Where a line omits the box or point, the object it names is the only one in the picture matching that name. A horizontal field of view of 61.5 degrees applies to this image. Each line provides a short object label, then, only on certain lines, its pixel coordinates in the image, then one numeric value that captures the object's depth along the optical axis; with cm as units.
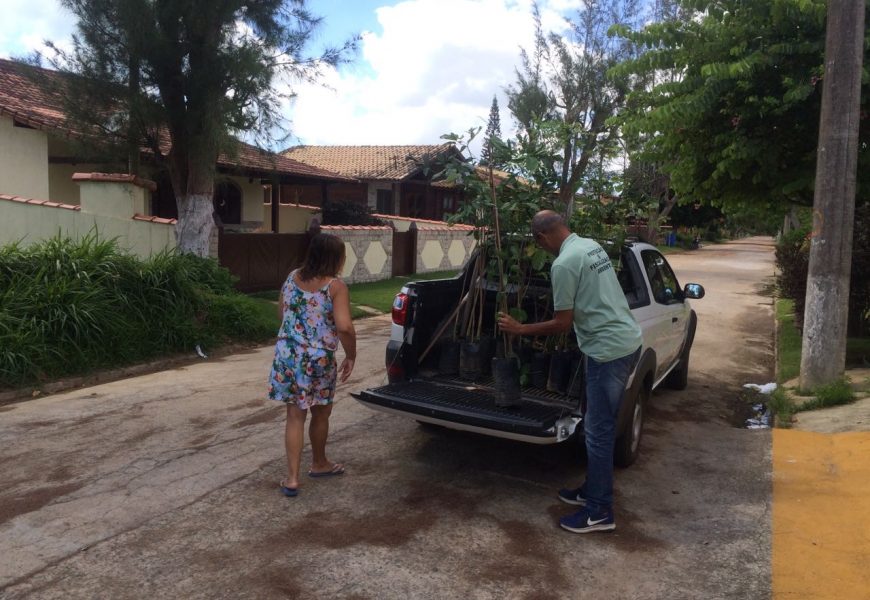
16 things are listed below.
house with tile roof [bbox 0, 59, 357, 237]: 1189
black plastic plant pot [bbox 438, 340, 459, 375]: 534
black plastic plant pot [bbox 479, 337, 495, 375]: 522
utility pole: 640
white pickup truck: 439
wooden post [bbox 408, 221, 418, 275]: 1928
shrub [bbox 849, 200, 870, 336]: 841
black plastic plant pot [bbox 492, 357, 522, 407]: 462
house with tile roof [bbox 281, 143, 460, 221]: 2889
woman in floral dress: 438
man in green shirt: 399
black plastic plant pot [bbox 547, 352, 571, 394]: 487
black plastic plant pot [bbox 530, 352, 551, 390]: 500
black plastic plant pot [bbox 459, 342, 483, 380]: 516
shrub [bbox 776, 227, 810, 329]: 1028
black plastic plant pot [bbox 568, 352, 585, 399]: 478
